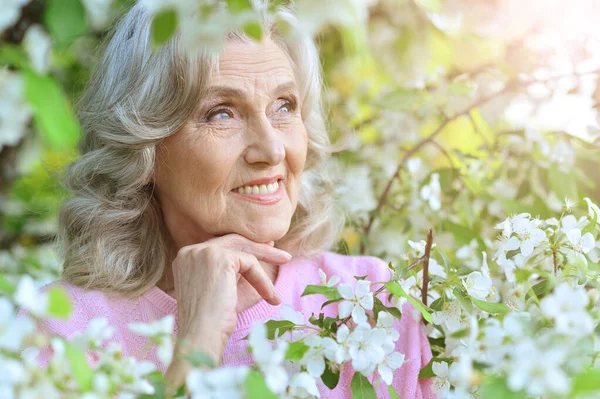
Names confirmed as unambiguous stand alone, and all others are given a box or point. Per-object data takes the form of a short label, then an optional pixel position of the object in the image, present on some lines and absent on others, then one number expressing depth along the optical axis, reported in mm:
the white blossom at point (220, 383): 700
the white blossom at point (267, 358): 732
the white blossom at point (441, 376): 919
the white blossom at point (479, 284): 902
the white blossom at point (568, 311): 706
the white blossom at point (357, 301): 860
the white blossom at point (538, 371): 669
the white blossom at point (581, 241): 875
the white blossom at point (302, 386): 804
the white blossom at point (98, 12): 1026
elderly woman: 990
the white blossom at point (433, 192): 1196
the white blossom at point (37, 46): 843
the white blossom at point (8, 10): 808
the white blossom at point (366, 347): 845
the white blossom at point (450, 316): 916
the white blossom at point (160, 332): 751
